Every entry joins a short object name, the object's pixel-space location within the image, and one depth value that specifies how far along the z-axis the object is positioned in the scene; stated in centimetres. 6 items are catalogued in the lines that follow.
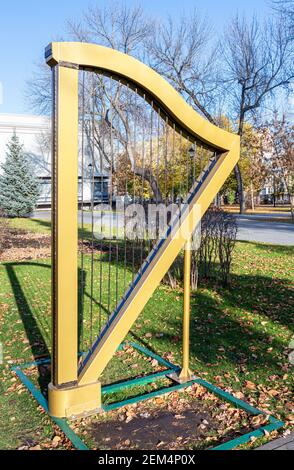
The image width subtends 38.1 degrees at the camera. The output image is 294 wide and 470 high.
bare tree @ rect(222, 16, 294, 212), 1877
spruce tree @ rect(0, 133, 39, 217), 2314
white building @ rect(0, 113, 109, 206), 3406
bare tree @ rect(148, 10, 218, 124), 1838
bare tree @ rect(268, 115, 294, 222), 2400
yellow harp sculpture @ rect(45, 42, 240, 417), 253
